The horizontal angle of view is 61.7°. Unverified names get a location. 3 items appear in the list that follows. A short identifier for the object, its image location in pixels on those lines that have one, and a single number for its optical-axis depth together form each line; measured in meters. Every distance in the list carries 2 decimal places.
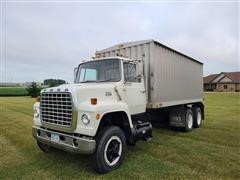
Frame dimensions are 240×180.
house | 61.10
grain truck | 4.13
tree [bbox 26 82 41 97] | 39.09
